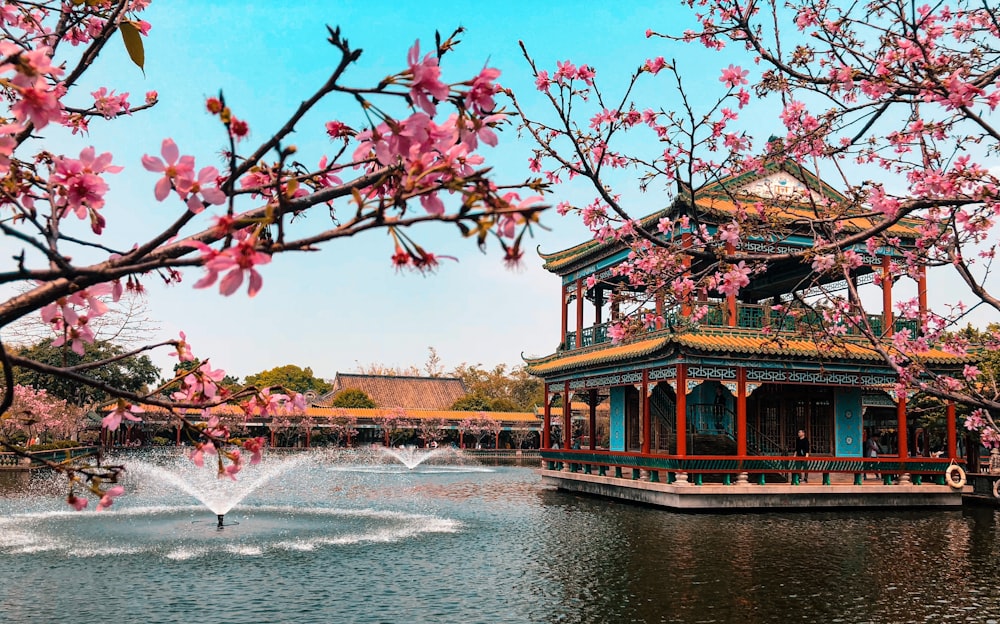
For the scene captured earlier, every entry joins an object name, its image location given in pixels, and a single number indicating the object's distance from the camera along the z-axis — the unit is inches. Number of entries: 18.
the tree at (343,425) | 1884.8
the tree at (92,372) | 1595.7
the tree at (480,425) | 1962.4
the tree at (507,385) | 2753.4
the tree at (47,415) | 1322.1
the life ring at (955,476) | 780.6
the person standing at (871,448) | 867.4
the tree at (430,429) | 1966.0
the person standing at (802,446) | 772.0
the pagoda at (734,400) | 727.7
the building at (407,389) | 2367.1
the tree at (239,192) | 75.5
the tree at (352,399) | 2136.1
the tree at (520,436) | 1994.3
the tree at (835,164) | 208.1
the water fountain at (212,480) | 707.0
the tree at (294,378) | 2898.6
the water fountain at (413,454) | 1644.4
